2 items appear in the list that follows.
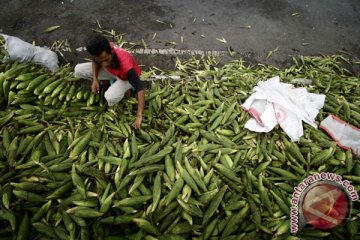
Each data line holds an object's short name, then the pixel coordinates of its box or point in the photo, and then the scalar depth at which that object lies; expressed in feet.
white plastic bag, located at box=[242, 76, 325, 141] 10.00
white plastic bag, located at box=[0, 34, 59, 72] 11.07
